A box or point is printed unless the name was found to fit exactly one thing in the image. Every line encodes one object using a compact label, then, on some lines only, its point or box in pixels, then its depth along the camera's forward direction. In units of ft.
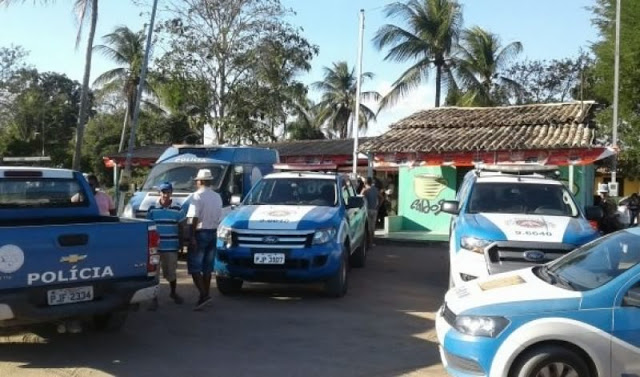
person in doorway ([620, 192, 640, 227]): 48.03
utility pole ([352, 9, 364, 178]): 69.39
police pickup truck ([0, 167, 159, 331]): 20.04
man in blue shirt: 30.42
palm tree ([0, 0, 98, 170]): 64.18
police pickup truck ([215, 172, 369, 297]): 32.71
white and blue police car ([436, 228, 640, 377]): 16.84
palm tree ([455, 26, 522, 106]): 118.21
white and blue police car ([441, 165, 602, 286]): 27.68
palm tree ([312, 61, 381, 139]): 160.56
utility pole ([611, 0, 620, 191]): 66.49
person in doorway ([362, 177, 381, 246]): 53.88
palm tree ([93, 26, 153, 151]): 125.90
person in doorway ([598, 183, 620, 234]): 45.03
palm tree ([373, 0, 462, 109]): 115.34
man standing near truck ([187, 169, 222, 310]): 30.19
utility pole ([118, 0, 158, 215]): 67.77
